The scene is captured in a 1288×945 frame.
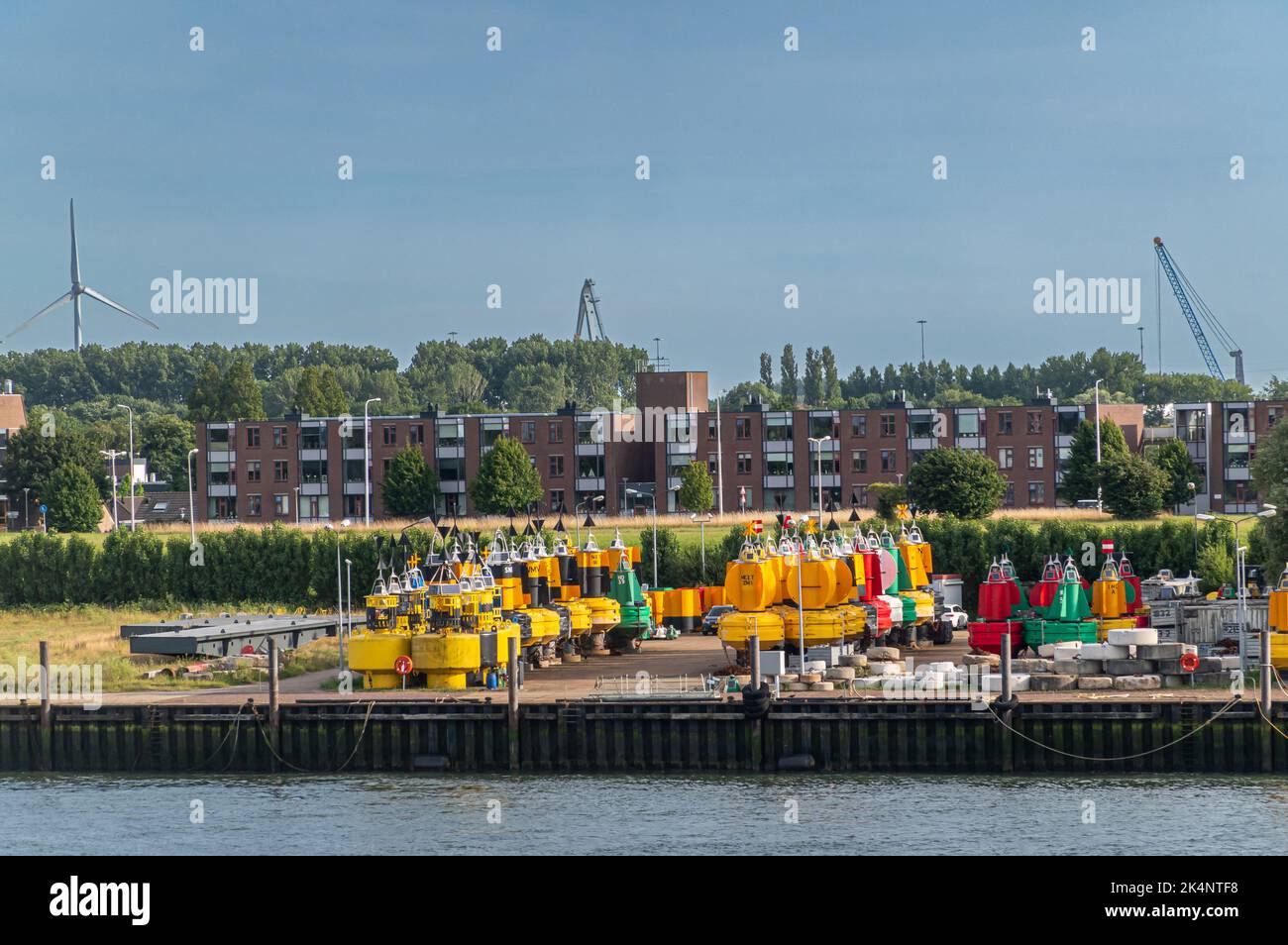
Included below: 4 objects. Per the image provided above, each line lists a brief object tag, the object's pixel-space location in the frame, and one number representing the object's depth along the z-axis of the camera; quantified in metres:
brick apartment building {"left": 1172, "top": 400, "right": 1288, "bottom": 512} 147.25
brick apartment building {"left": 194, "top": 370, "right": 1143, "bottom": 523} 152.38
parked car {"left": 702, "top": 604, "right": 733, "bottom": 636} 90.62
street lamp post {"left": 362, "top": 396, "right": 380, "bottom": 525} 157.62
